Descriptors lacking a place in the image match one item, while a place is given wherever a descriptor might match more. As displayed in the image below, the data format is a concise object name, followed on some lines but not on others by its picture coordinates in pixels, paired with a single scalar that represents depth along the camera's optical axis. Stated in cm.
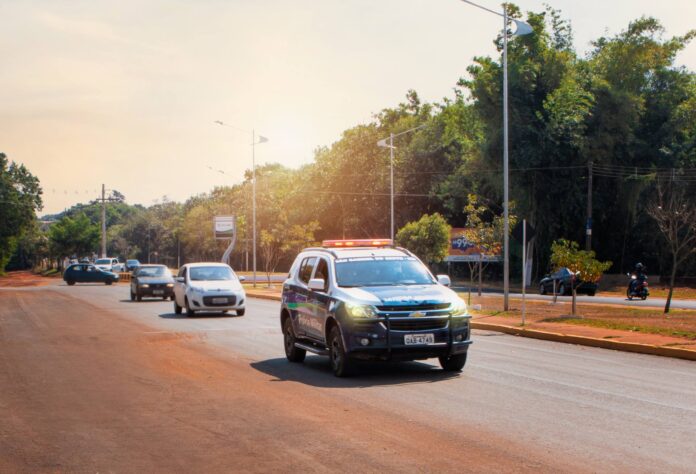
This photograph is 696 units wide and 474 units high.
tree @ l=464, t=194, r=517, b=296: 3750
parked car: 4256
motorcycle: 3762
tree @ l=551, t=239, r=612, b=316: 2461
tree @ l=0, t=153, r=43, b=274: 9050
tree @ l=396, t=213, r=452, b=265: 4653
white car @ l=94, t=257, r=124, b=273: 8658
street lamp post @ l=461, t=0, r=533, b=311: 2704
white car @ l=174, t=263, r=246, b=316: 2748
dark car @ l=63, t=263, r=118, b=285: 6662
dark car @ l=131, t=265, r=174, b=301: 3938
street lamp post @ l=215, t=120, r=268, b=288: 5594
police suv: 1268
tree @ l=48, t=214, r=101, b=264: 12000
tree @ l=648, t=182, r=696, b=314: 4959
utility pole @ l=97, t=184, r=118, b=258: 10206
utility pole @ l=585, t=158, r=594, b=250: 5100
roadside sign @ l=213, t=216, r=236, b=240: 6688
